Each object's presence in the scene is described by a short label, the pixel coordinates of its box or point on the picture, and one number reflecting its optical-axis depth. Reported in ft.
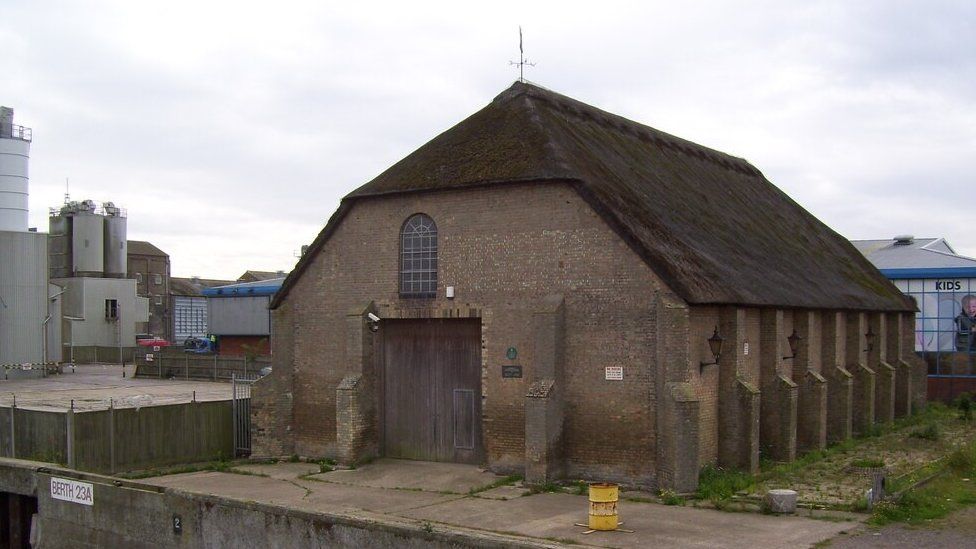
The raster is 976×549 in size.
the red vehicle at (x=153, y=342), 215.92
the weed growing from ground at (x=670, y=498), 56.66
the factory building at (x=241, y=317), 165.07
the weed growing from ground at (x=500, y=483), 61.46
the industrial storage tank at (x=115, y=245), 224.94
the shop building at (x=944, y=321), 117.08
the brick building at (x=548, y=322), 61.05
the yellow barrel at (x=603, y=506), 49.24
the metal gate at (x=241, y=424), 76.59
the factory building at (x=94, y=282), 200.95
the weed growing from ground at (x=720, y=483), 57.57
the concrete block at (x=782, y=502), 52.49
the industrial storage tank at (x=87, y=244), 217.77
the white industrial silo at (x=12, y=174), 151.53
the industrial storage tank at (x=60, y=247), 216.95
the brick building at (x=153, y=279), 295.69
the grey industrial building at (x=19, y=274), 148.46
